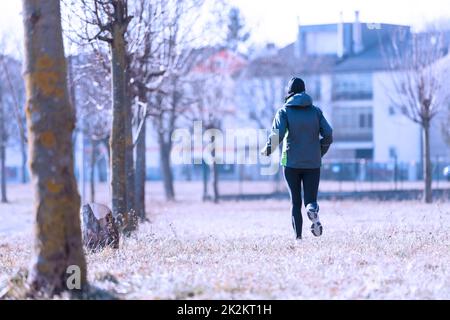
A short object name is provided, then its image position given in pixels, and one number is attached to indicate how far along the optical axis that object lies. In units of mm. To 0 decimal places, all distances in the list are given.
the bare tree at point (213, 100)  31359
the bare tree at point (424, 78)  25141
